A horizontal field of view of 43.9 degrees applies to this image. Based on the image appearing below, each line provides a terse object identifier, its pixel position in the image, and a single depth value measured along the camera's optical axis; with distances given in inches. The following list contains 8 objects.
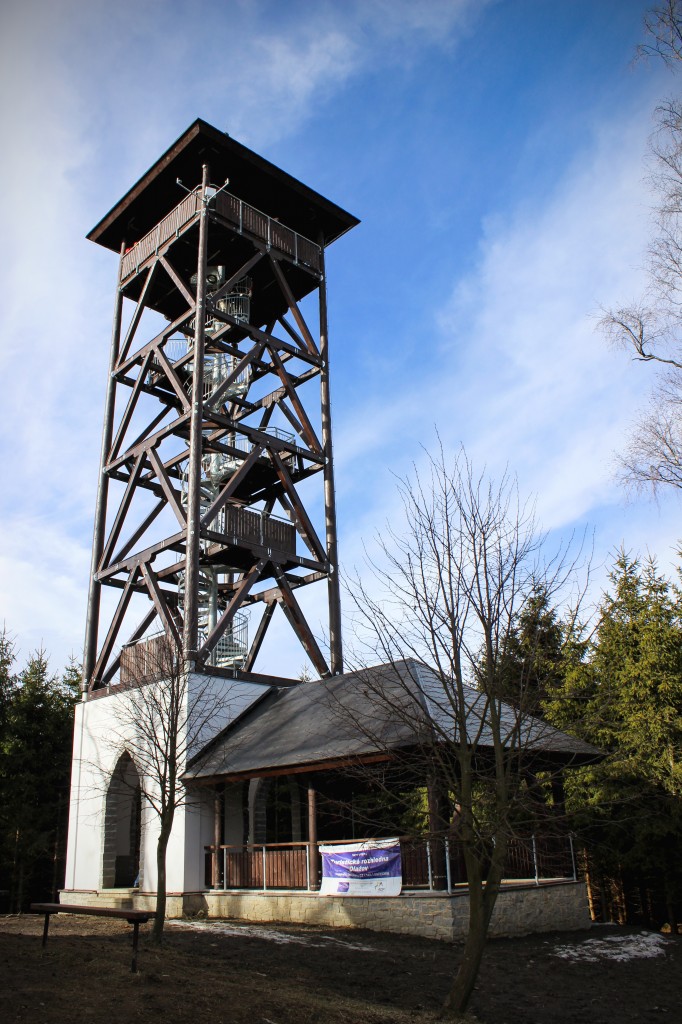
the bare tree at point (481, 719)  350.3
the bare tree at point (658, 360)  602.2
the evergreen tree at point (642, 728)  866.1
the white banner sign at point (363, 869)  573.0
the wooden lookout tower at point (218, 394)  876.6
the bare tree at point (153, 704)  677.0
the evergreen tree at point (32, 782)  1079.6
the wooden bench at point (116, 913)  365.1
